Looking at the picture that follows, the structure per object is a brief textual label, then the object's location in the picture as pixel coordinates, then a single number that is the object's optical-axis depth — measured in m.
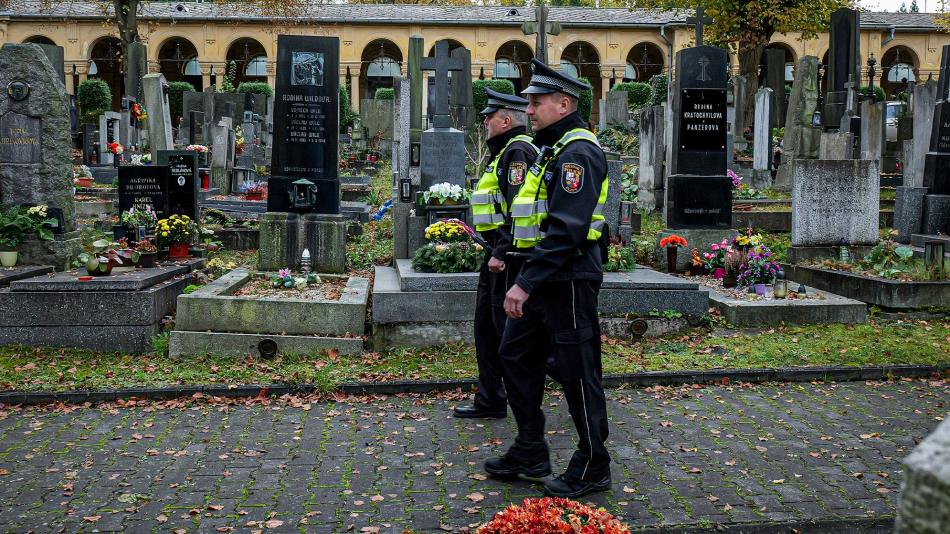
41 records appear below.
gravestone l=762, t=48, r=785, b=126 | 32.22
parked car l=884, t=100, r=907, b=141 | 26.19
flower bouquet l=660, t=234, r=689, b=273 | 11.20
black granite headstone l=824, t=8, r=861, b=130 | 19.81
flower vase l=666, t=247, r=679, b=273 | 11.29
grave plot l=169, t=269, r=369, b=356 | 8.20
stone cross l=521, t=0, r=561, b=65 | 19.59
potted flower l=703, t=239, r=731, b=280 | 10.78
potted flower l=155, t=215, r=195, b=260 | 10.93
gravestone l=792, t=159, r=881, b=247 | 11.61
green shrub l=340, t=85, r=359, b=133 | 33.00
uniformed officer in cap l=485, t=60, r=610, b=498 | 4.77
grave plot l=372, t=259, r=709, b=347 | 8.45
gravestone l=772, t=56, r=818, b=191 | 21.08
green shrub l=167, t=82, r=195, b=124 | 38.06
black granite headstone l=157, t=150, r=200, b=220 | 12.34
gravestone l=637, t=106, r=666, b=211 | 17.09
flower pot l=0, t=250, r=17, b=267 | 9.91
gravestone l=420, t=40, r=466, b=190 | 11.19
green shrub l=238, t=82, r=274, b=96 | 37.81
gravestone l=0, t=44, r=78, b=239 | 10.20
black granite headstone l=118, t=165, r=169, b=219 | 11.98
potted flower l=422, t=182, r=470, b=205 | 10.40
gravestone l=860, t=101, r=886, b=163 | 17.66
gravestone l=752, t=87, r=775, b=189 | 20.72
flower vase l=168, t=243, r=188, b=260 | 11.02
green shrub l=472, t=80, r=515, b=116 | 33.20
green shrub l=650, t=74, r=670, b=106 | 28.13
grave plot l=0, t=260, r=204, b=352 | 8.38
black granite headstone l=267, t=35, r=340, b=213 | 10.55
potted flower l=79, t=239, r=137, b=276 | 8.86
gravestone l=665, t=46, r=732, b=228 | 12.04
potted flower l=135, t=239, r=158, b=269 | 9.93
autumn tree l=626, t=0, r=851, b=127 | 32.06
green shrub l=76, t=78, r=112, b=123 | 36.47
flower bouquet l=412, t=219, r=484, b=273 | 8.88
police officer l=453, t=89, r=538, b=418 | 5.84
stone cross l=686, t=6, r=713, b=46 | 23.70
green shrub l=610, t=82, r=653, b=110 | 37.62
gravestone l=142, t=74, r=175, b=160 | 16.83
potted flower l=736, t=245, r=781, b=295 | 10.13
